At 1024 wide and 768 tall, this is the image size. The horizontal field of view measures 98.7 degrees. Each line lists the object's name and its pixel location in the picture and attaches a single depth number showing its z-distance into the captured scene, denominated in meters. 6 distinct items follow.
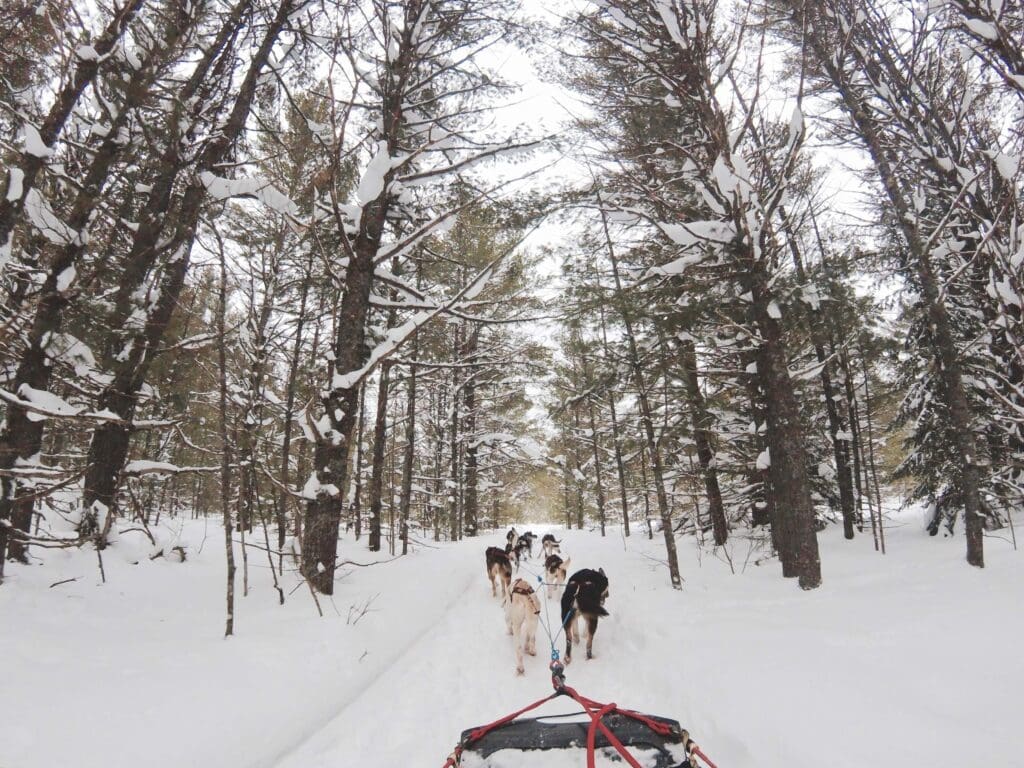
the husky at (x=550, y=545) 13.90
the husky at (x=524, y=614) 5.80
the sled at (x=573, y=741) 2.66
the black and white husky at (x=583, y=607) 5.88
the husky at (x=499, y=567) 9.44
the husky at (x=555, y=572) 9.70
